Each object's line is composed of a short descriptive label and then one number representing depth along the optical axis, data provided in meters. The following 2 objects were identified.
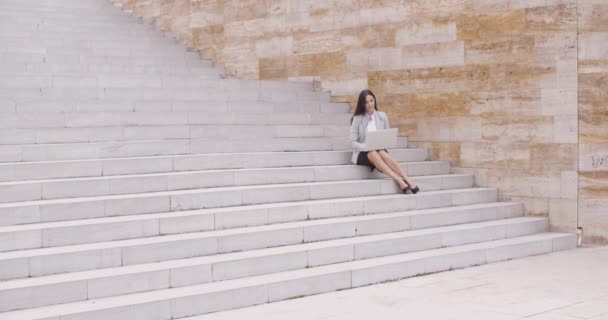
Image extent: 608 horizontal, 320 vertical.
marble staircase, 7.36
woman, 10.81
